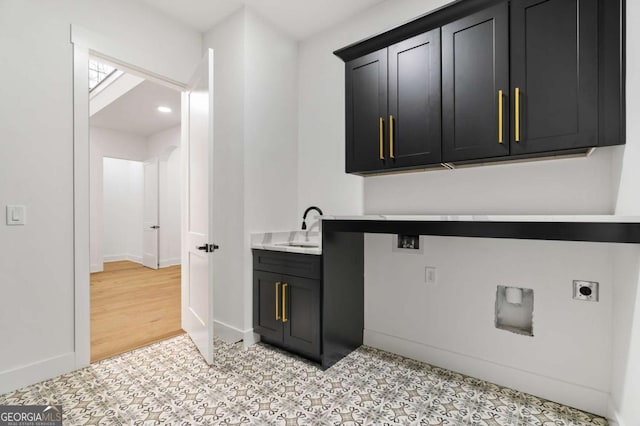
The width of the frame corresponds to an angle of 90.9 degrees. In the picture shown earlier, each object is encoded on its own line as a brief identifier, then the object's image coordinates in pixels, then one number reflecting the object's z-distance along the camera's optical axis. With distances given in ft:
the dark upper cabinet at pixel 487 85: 4.87
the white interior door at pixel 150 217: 20.88
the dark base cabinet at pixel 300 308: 7.38
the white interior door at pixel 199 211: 7.36
